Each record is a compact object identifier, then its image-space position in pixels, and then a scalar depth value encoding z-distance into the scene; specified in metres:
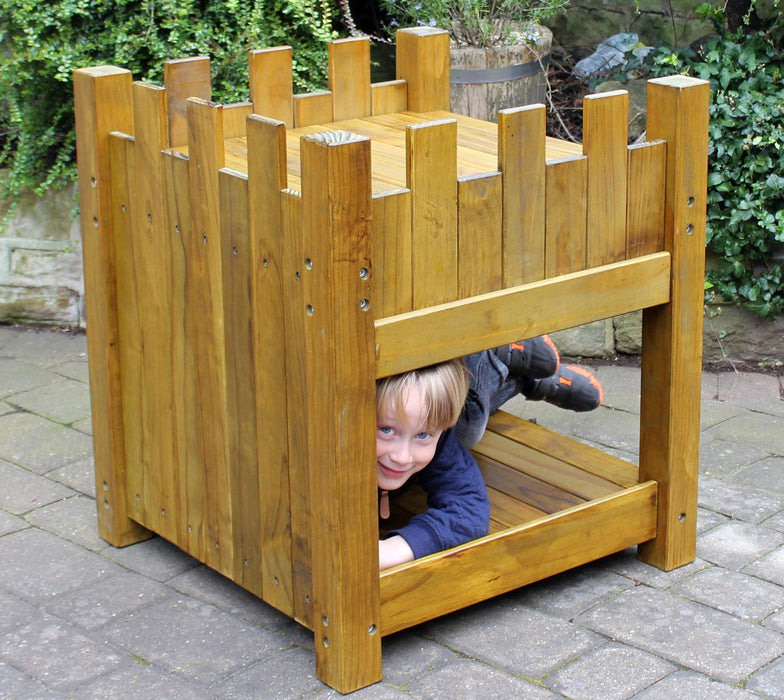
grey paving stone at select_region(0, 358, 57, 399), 4.43
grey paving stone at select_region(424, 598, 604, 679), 2.67
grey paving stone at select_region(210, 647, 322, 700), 2.57
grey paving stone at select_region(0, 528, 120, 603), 3.06
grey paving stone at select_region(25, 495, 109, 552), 3.32
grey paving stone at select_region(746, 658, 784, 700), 2.54
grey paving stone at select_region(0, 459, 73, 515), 3.54
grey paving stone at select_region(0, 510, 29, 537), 3.38
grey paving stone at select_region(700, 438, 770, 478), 3.69
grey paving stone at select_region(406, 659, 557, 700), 2.55
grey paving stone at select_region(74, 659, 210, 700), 2.57
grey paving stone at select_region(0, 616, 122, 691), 2.66
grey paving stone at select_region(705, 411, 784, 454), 3.88
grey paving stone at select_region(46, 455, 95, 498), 3.65
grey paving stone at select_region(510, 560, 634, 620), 2.91
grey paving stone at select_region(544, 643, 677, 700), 2.55
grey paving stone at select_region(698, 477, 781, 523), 3.40
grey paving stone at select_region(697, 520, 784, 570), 3.14
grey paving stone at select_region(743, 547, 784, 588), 3.04
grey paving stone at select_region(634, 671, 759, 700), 2.53
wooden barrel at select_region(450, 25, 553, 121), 4.75
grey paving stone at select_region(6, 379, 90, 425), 4.20
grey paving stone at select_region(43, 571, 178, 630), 2.91
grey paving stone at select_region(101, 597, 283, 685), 2.69
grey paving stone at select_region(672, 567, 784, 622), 2.88
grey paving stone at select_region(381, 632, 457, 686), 2.64
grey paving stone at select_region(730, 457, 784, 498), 3.57
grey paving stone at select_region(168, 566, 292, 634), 2.88
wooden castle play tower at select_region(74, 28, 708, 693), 2.38
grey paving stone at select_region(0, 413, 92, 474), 3.84
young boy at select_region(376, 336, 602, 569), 2.67
